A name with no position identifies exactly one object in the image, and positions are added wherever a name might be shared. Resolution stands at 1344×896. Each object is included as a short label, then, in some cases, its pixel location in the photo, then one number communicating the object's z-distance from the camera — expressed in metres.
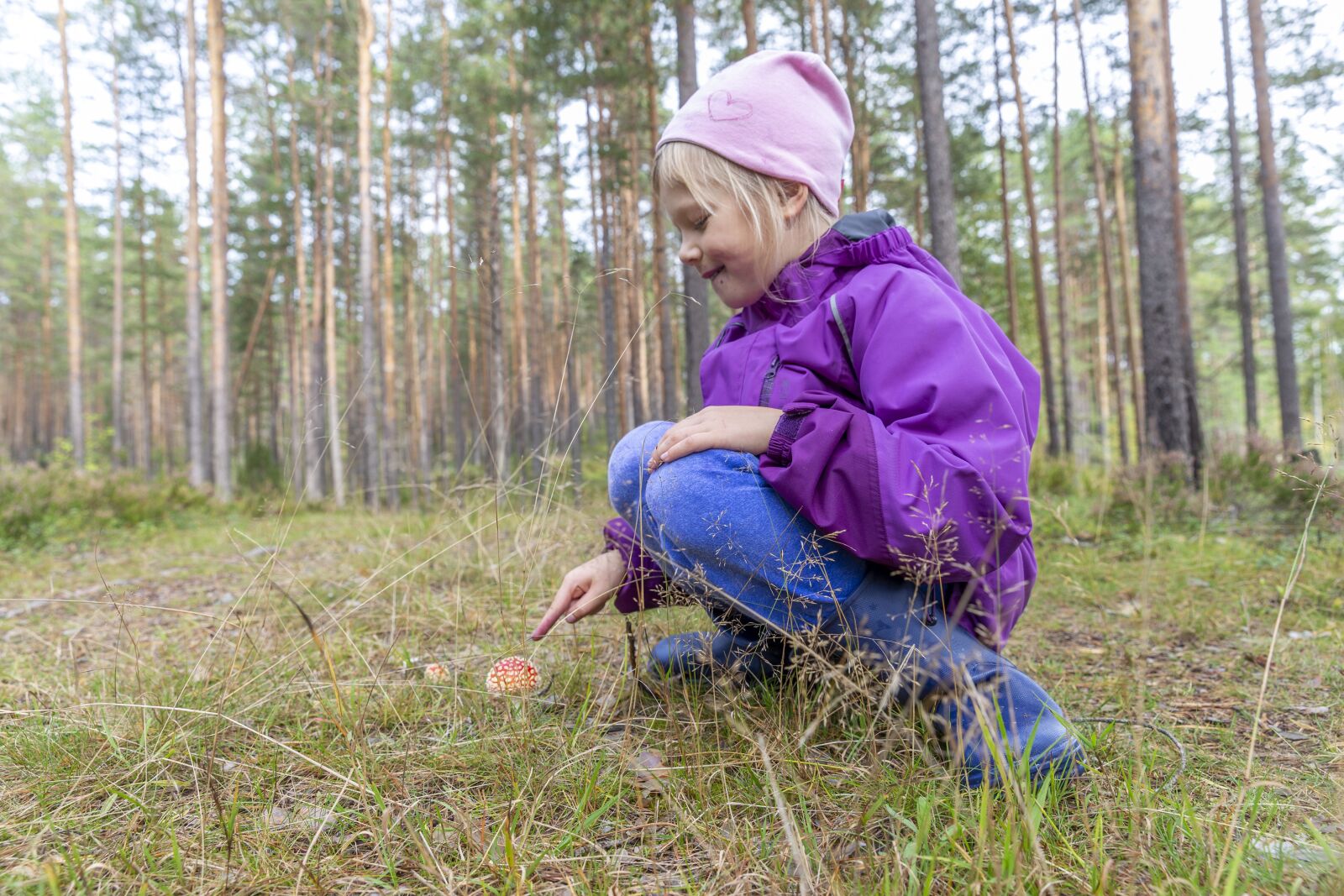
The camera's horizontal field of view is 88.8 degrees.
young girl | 1.17
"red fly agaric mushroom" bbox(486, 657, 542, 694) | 1.48
